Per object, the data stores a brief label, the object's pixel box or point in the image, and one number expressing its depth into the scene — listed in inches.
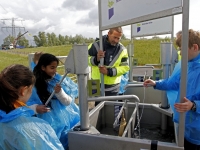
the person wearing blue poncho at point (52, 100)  65.2
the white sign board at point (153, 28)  120.4
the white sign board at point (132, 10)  38.2
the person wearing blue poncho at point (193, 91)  52.9
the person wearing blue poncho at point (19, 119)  36.8
